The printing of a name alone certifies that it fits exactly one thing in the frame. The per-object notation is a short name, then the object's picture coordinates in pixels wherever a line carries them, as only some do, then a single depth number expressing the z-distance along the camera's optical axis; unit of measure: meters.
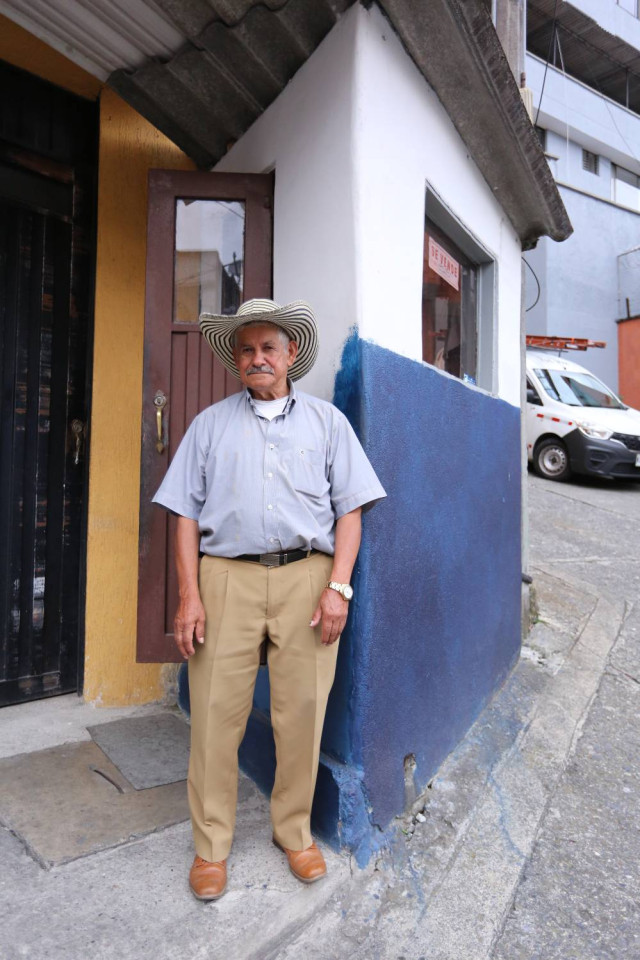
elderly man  2.06
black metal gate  3.12
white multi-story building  14.07
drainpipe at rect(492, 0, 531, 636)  4.91
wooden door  2.87
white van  9.25
